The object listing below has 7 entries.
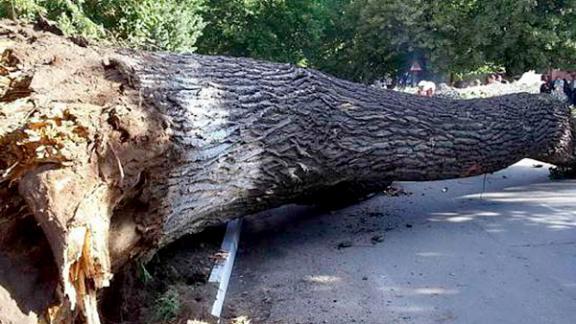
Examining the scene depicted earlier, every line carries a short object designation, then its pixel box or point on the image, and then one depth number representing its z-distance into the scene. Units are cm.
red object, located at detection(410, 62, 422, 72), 1978
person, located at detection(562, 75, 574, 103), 1672
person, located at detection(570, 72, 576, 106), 1675
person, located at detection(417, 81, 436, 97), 1606
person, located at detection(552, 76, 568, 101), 1773
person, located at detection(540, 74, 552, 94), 1756
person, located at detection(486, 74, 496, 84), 2462
